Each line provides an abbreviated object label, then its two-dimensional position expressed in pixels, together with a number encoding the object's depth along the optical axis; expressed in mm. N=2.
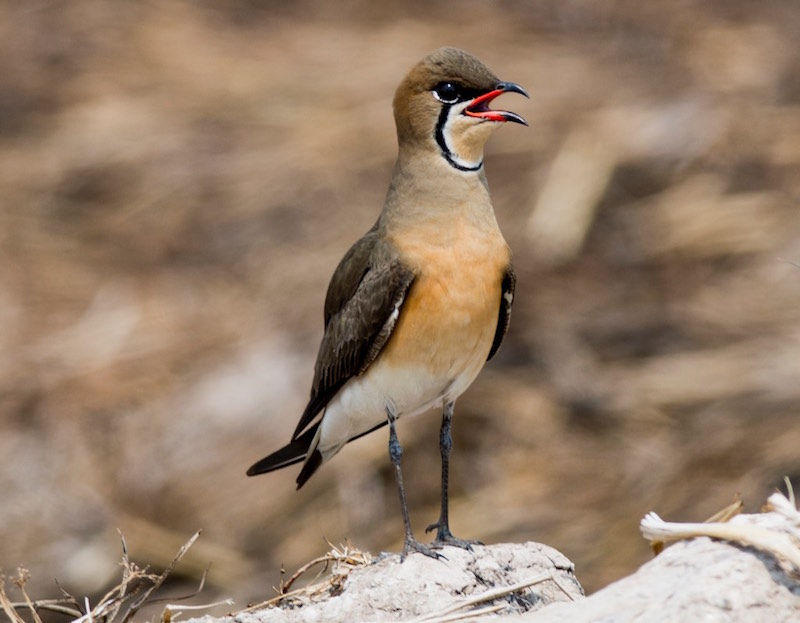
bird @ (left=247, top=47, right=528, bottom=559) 9094
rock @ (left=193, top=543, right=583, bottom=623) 7875
